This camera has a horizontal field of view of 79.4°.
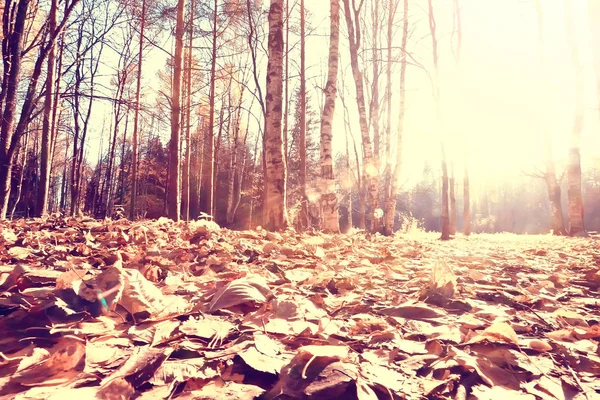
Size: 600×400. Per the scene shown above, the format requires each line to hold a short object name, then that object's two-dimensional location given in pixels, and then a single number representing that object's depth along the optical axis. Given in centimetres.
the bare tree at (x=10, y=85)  629
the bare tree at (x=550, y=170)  1171
